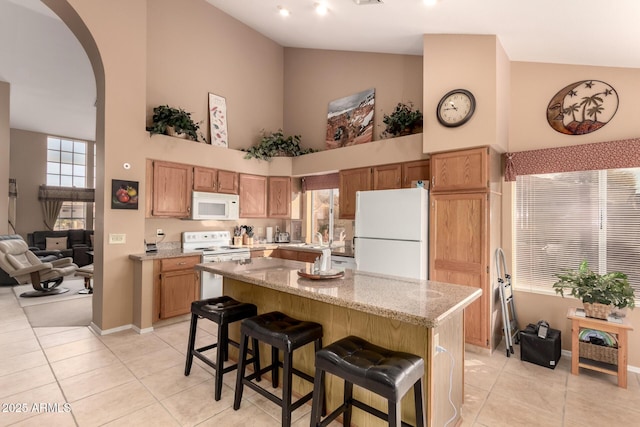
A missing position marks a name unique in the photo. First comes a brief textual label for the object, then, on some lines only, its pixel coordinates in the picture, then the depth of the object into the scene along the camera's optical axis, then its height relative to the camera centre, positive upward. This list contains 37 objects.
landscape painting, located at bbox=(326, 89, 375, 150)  4.91 +1.57
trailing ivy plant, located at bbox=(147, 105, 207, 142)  4.12 +1.25
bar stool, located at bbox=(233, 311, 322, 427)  1.90 -0.81
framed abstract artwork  5.06 +1.55
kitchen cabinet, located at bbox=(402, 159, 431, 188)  3.97 +0.56
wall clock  3.31 +1.18
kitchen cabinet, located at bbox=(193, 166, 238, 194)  4.59 +0.52
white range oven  4.24 -0.54
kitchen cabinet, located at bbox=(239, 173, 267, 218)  5.25 +0.32
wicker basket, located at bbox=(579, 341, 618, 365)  2.77 -1.23
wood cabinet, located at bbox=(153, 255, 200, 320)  3.82 -0.93
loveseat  8.27 -0.82
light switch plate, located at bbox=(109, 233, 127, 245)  3.68 -0.31
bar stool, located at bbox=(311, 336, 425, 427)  1.43 -0.77
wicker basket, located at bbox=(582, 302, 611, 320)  2.78 -0.84
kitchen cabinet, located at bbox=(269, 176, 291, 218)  5.61 +0.33
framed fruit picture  3.67 +0.22
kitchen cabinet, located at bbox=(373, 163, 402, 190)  4.21 +0.53
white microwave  4.55 +0.12
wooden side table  2.62 -1.08
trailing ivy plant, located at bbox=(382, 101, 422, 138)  4.07 +1.25
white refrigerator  3.49 -0.20
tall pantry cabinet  3.26 -0.13
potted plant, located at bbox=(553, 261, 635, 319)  2.72 -0.66
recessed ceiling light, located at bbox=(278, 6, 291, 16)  4.04 +2.68
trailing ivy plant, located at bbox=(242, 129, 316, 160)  5.36 +1.19
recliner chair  5.22 -0.97
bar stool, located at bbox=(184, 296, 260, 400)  2.37 -0.83
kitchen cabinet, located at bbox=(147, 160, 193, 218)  4.12 +0.34
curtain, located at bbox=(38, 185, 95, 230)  9.02 +0.39
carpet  4.07 -1.43
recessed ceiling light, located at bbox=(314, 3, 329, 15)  3.52 +2.38
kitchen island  1.69 -0.67
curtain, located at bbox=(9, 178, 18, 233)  8.26 +0.29
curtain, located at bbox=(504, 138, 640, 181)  2.90 +0.60
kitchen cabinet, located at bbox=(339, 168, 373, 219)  4.55 +0.43
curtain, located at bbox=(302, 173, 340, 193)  5.29 +0.58
